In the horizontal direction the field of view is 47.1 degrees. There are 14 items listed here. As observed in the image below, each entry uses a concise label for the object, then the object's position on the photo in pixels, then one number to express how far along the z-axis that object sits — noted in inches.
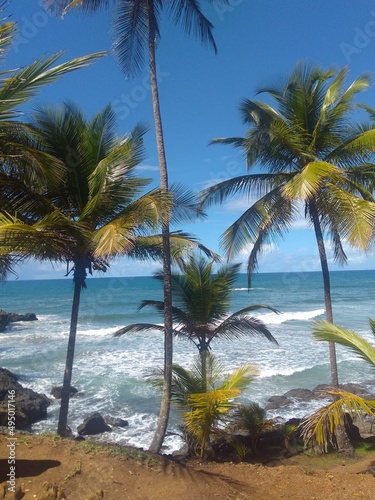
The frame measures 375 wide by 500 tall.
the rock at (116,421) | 497.4
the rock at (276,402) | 547.1
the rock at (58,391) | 607.1
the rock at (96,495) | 176.2
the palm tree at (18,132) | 140.2
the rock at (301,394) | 578.7
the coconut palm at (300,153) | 365.7
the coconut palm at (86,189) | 276.5
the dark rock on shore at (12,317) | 1455.8
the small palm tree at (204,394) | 249.8
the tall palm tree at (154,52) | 309.7
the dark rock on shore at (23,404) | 486.3
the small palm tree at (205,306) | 396.8
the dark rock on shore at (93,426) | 459.8
